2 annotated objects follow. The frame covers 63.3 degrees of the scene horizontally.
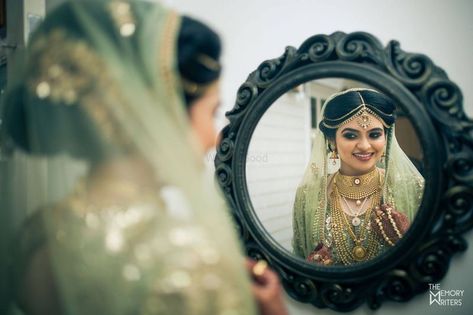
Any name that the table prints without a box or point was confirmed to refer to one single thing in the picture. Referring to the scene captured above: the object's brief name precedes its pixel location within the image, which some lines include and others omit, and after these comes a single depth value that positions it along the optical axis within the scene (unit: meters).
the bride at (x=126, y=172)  0.43
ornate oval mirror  0.81
